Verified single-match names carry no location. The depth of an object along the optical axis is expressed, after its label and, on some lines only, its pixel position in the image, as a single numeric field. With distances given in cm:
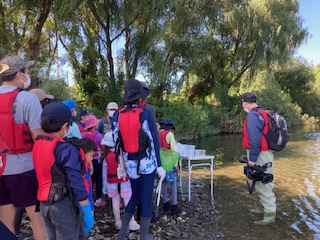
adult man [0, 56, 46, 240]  289
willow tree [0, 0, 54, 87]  1273
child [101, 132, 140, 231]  438
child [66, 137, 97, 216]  299
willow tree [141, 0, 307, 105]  1966
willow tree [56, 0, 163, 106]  1644
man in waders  480
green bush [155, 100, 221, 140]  1980
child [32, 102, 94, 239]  255
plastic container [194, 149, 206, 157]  599
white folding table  571
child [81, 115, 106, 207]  493
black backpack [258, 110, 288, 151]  477
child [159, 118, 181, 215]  519
